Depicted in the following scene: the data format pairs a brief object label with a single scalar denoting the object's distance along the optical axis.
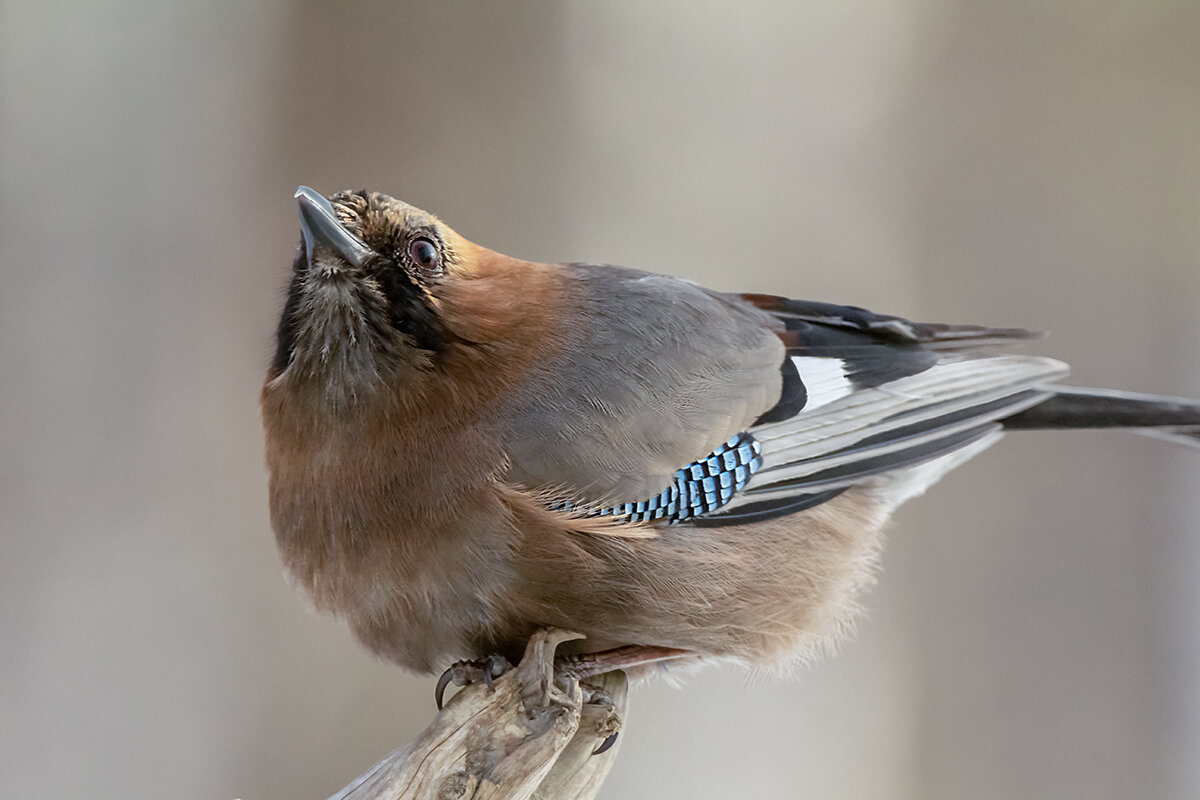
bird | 5.05
